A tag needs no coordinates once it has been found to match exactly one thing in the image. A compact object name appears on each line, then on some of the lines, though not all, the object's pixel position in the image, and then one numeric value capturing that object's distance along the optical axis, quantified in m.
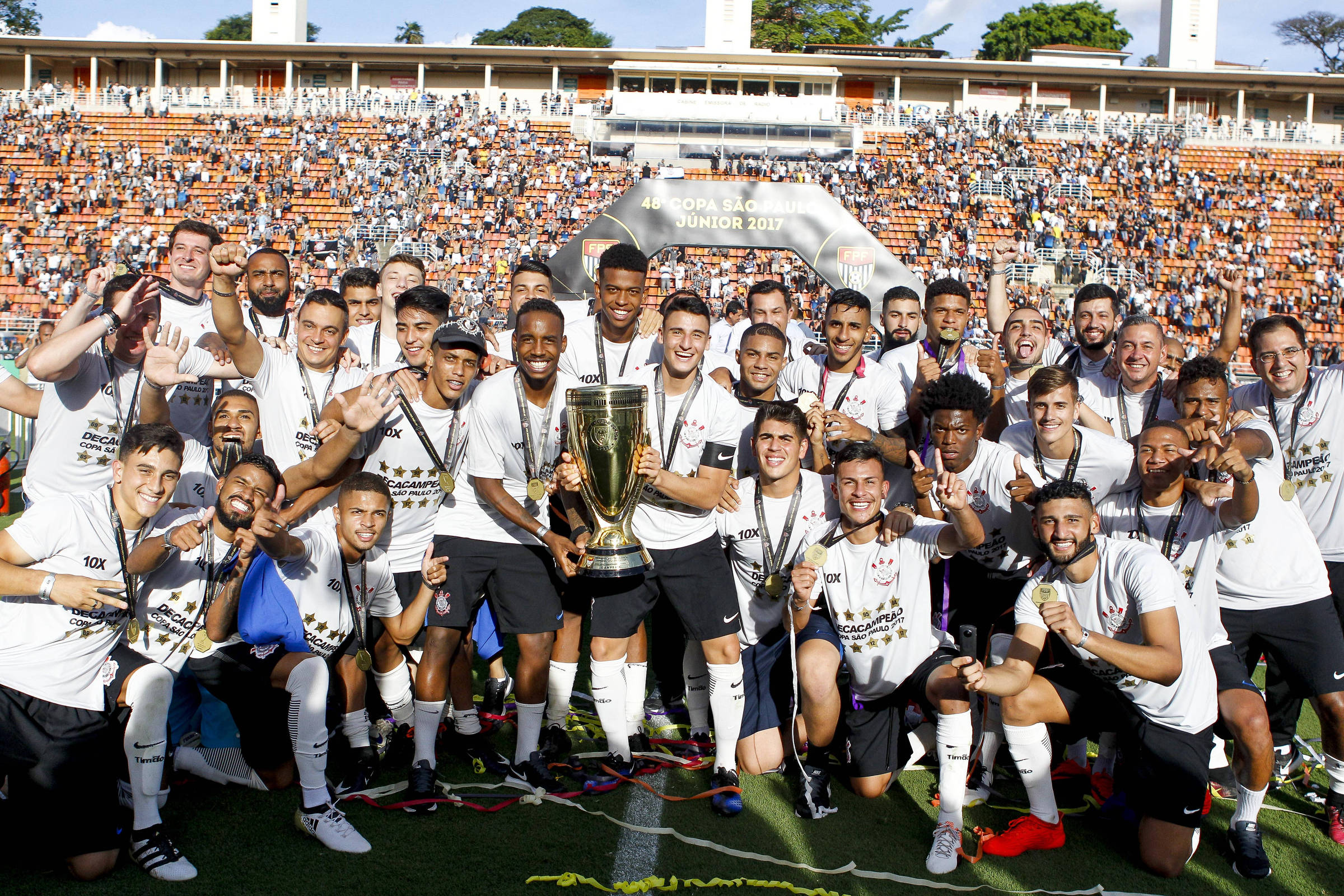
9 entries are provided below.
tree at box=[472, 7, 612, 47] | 57.56
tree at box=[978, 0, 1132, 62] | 53.84
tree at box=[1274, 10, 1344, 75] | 54.69
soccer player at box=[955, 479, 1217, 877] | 3.68
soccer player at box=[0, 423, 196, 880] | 3.35
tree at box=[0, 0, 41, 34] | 55.47
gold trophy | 3.72
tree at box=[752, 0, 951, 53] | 51.78
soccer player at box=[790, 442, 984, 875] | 4.21
